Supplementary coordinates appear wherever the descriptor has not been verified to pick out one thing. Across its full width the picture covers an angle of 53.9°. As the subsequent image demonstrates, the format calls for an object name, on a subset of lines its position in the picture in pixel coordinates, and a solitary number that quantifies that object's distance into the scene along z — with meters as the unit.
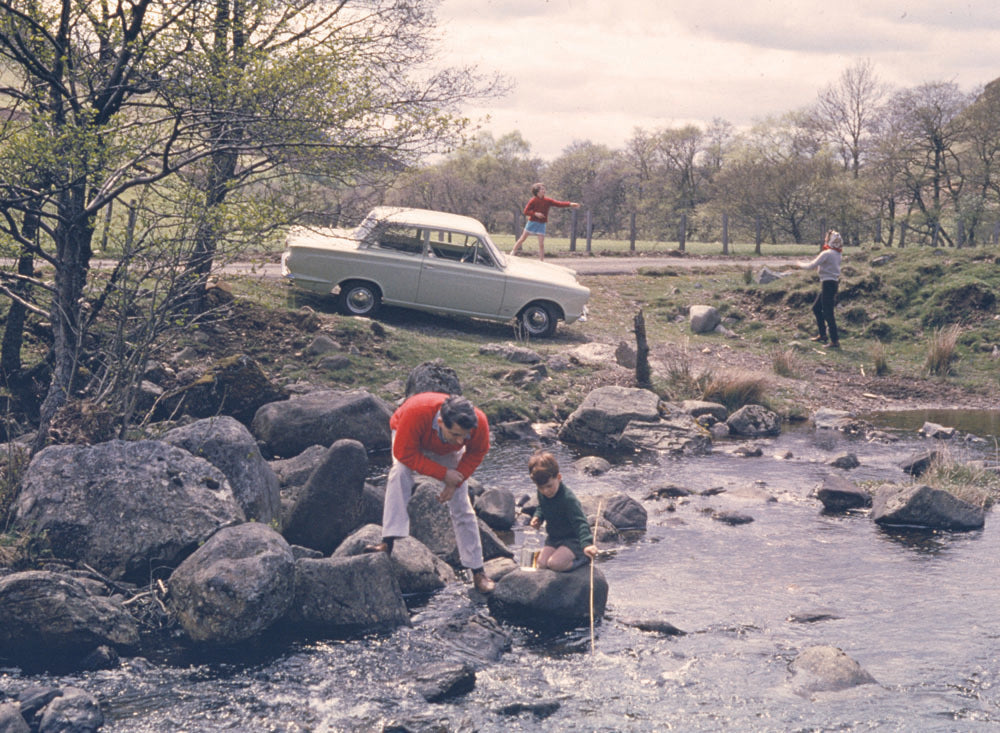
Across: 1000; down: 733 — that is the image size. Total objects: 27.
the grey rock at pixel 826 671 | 6.53
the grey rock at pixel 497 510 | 9.89
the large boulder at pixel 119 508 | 7.70
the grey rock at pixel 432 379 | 12.80
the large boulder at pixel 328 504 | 8.84
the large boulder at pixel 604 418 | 13.77
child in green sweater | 7.61
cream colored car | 16.39
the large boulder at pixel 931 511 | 10.02
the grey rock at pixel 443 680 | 6.34
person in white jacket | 17.89
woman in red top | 19.69
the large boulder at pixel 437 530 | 8.82
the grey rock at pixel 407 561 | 8.09
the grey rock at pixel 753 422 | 14.59
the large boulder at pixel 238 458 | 8.84
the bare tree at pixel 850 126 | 49.88
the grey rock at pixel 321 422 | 11.84
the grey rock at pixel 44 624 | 6.65
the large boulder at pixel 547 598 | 7.56
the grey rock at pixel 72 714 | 5.72
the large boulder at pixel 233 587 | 6.93
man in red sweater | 7.32
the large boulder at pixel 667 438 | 13.43
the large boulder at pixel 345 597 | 7.36
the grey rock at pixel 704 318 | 19.86
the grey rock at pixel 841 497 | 10.75
